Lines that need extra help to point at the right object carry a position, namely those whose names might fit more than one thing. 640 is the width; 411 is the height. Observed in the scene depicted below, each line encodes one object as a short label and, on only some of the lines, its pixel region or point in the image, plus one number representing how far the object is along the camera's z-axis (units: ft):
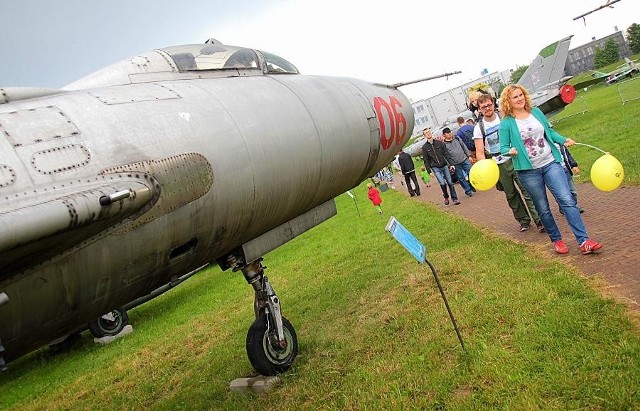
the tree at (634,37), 316.44
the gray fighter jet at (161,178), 8.57
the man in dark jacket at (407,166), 52.60
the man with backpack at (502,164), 22.90
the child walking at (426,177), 61.92
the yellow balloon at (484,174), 17.04
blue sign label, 12.75
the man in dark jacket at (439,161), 40.40
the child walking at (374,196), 47.34
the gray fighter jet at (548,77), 72.33
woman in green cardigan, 17.51
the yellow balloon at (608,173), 15.10
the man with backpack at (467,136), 29.86
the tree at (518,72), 470.47
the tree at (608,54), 359.46
